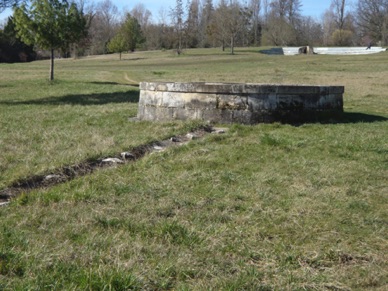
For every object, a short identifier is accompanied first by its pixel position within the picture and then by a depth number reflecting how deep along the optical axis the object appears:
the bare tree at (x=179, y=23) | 70.38
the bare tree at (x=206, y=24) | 77.81
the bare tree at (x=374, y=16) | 72.00
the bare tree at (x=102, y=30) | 81.20
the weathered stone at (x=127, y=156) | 6.56
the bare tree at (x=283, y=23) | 79.07
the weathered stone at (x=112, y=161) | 6.30
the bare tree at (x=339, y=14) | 80.50
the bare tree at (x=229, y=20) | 69.44
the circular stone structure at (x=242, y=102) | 9.01
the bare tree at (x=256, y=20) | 87.25
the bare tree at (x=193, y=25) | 76.56
